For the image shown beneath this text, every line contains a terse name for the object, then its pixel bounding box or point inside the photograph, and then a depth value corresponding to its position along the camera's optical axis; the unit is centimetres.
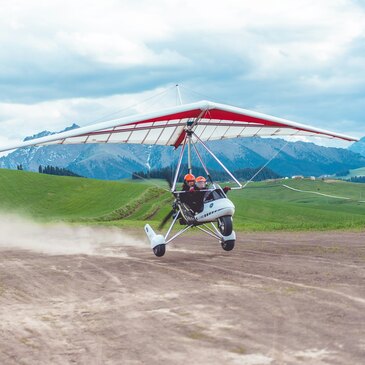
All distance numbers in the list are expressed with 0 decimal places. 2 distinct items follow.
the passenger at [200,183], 1658
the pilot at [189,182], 1653
